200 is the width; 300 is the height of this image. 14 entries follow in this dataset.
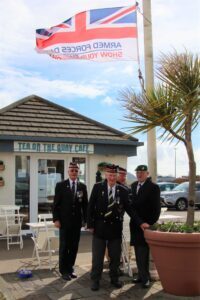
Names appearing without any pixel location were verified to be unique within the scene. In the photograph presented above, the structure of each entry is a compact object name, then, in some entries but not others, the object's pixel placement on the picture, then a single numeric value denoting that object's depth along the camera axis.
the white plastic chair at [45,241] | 8.18
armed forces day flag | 9.72
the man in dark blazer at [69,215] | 7.34
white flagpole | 8.37
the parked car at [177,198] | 23.77
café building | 11.54
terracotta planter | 5.86
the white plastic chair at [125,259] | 7.44
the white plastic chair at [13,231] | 10.14
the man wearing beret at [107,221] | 6.59
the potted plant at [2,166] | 11.41
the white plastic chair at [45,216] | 8.88
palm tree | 6.78
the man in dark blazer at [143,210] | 6.78
